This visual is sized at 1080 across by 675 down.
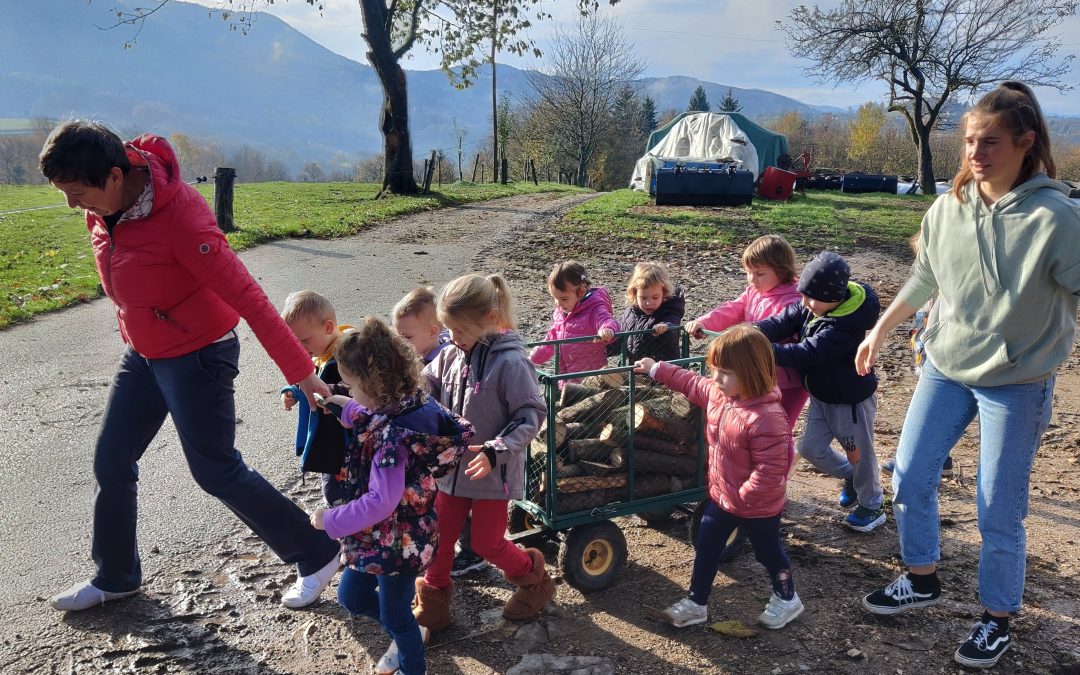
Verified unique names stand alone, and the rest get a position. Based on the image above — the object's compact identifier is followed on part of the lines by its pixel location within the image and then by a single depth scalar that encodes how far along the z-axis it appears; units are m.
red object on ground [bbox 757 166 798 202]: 21.89
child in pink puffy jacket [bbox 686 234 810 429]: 3.92
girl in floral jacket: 2.37
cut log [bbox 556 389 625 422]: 3.43
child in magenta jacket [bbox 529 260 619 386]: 4.20
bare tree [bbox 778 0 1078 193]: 28.45
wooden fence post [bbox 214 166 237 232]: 12.21
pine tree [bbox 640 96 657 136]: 77.44
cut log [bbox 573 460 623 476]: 3.38
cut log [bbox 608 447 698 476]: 3.45
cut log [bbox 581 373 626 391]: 3.61
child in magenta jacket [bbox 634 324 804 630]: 2.94
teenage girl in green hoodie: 2.58
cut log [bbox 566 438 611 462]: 3.37
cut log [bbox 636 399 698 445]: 3.51
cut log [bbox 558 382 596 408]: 3.55
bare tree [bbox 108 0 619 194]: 19.27
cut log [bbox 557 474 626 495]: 3.29
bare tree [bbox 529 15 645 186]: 49.47
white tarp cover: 25.44
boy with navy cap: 3.59
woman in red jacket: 2.71
